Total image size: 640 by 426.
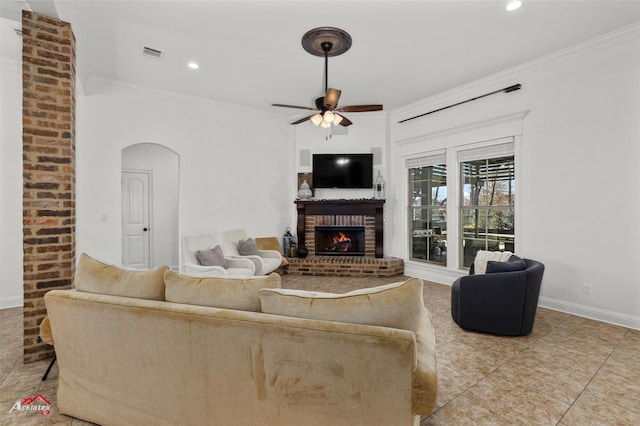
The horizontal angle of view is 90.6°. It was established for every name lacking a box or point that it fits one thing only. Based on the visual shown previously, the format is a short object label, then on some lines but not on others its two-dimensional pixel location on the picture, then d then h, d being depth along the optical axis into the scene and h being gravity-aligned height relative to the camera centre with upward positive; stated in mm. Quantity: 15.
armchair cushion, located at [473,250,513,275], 3579 -530
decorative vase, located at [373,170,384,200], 5941 +455
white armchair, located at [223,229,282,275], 4832 -694
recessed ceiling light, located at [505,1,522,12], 2875 +1909
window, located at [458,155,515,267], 4523 +108
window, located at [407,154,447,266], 5402 +60
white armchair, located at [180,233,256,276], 4070 -703
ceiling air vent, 3779 +1935
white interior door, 6012 -147
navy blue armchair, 3064 -876
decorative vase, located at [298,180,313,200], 6027 +382
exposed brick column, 2592 +385
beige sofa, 1388 -694
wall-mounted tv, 5988 +797
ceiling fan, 3301 +1861
